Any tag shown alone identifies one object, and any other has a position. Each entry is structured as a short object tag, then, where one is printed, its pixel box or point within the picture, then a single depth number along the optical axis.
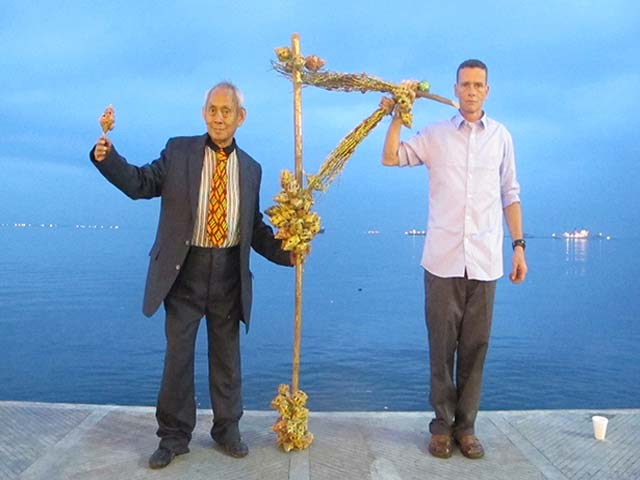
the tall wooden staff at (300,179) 3.91
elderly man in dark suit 3.77
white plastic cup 4.16
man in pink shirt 3.91
